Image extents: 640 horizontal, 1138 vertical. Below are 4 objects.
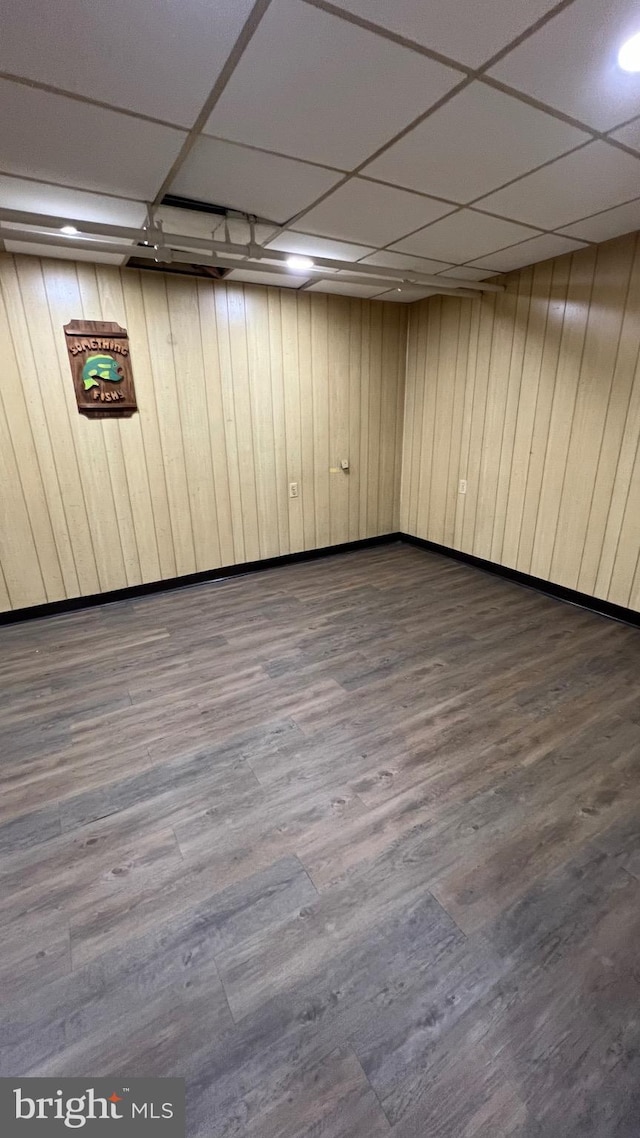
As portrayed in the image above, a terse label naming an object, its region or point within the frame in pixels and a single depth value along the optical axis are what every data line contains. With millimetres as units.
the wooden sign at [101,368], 3109
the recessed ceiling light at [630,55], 1274
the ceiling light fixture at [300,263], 2871
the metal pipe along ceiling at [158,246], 2168
